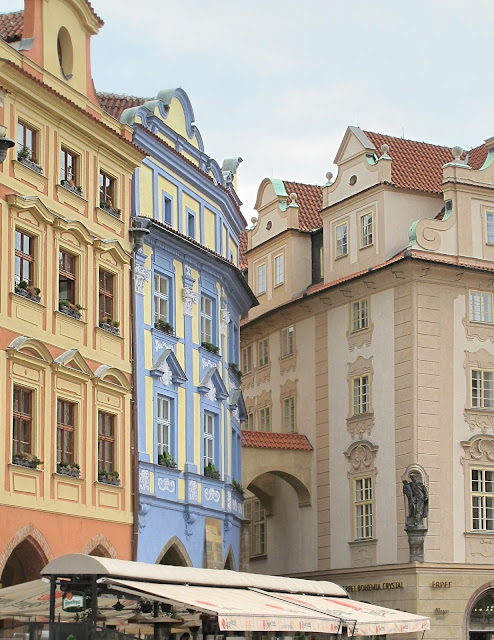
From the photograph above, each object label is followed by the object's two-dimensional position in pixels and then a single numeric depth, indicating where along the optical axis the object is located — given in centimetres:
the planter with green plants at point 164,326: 3853
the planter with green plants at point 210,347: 4184
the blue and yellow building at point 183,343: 3772
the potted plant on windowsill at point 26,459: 3044
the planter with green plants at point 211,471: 4119
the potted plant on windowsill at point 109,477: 3434
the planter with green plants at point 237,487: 4463
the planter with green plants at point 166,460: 3803
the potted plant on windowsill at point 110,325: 3512
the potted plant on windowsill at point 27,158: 3163
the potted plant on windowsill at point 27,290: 3116
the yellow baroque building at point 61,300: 3080
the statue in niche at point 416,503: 4769
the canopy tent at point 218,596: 2233
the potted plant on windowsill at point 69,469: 3219
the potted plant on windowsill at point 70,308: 3300
